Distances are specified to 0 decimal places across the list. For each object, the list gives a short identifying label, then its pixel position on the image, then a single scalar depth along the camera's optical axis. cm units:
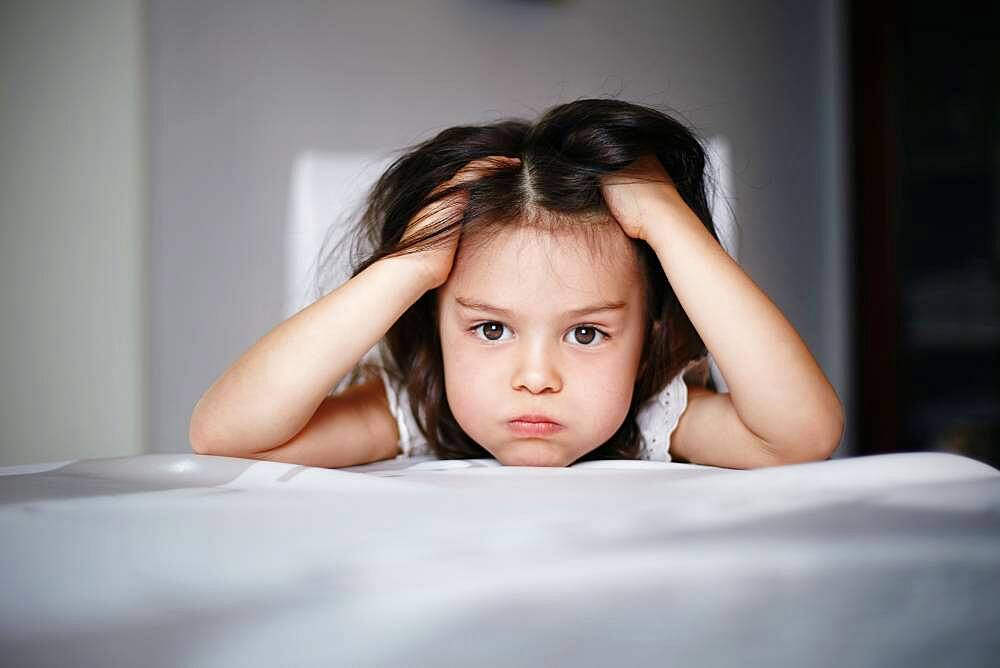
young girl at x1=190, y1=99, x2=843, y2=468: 76
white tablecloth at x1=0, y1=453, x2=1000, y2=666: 39
